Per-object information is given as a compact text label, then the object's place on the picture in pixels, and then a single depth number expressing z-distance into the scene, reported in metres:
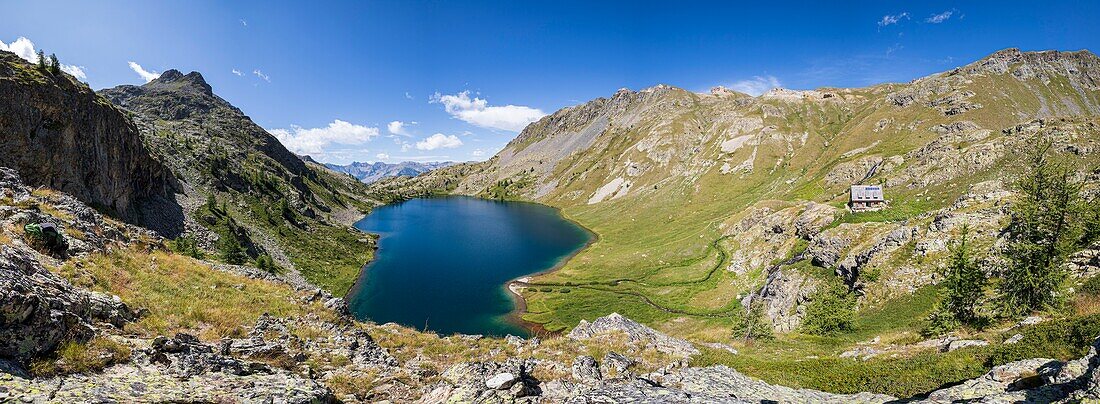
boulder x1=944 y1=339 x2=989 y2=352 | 21.00
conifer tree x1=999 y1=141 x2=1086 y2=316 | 26.84
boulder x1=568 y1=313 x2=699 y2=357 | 24.48
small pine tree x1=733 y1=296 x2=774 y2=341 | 46.17
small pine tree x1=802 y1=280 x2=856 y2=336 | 42.88
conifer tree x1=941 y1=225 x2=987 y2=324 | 31.41
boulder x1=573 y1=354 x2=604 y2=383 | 18.31
